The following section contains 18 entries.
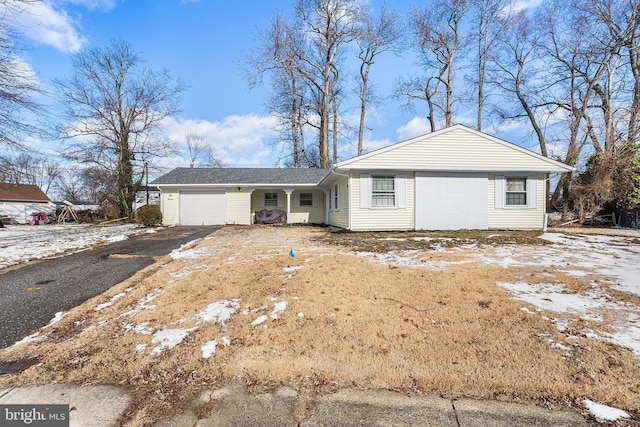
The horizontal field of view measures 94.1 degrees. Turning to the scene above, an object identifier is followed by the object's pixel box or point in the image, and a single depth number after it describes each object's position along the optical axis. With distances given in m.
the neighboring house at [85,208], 23.95
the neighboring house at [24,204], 25.98
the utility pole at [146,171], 23.92
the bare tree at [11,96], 8.92
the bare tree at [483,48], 21.42
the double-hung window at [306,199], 17.64
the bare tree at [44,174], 41.21
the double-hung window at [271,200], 17.75
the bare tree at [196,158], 37.26
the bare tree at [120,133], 21.72
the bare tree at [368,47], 22.69
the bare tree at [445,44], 21.67
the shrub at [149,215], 15.72
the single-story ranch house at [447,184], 11.19
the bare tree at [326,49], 21.81
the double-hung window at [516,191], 11.75
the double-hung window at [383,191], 11.30
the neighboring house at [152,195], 31.66
